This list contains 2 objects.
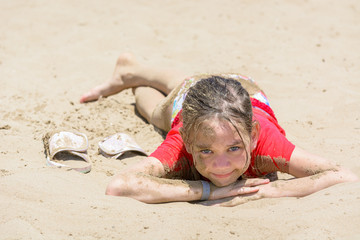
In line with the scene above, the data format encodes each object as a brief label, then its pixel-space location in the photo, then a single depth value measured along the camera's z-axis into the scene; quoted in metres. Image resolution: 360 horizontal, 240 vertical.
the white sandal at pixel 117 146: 7.91
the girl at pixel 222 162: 6.02
